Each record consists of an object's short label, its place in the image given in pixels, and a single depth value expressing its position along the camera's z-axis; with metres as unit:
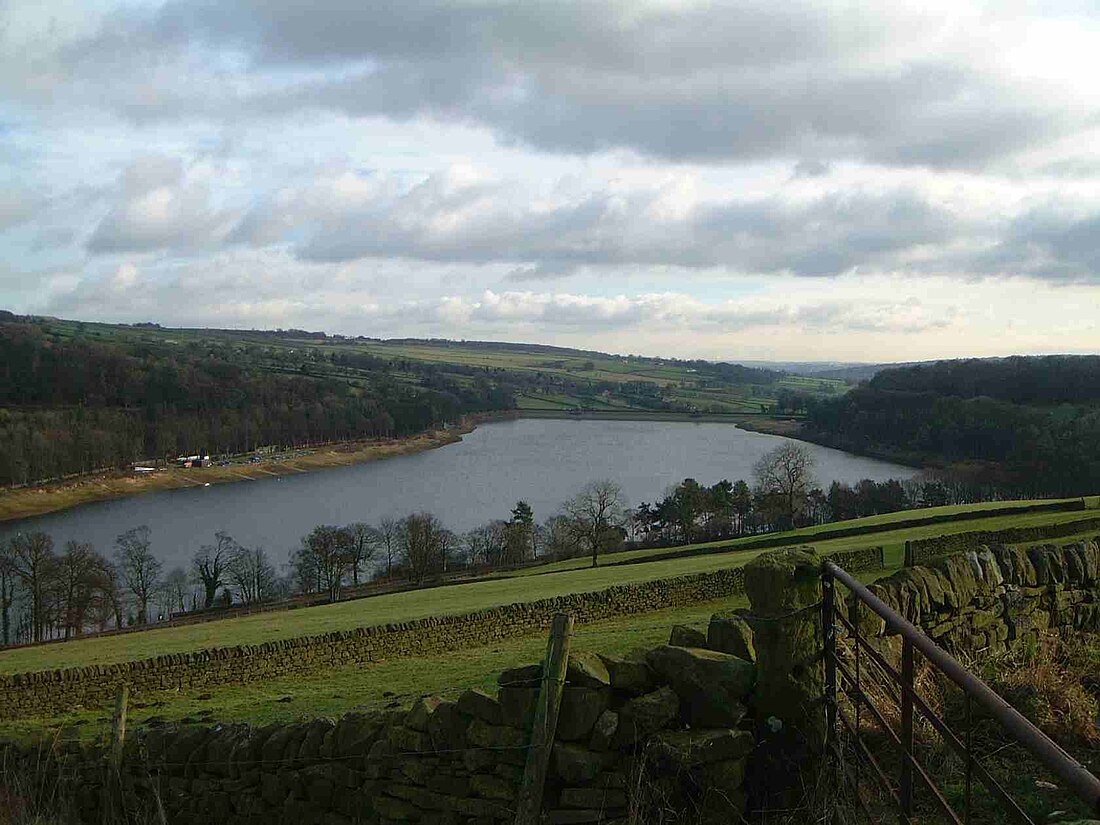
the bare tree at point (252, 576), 44.34
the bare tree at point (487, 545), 51.72
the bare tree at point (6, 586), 37.17
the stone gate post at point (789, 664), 4.40
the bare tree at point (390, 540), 50.63
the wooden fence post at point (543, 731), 4.54
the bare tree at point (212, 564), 43.28
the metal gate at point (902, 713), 2.14
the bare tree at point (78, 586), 37.16
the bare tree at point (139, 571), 42.78
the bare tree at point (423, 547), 44.22
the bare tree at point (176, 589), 44.12
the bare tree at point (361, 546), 45.09
